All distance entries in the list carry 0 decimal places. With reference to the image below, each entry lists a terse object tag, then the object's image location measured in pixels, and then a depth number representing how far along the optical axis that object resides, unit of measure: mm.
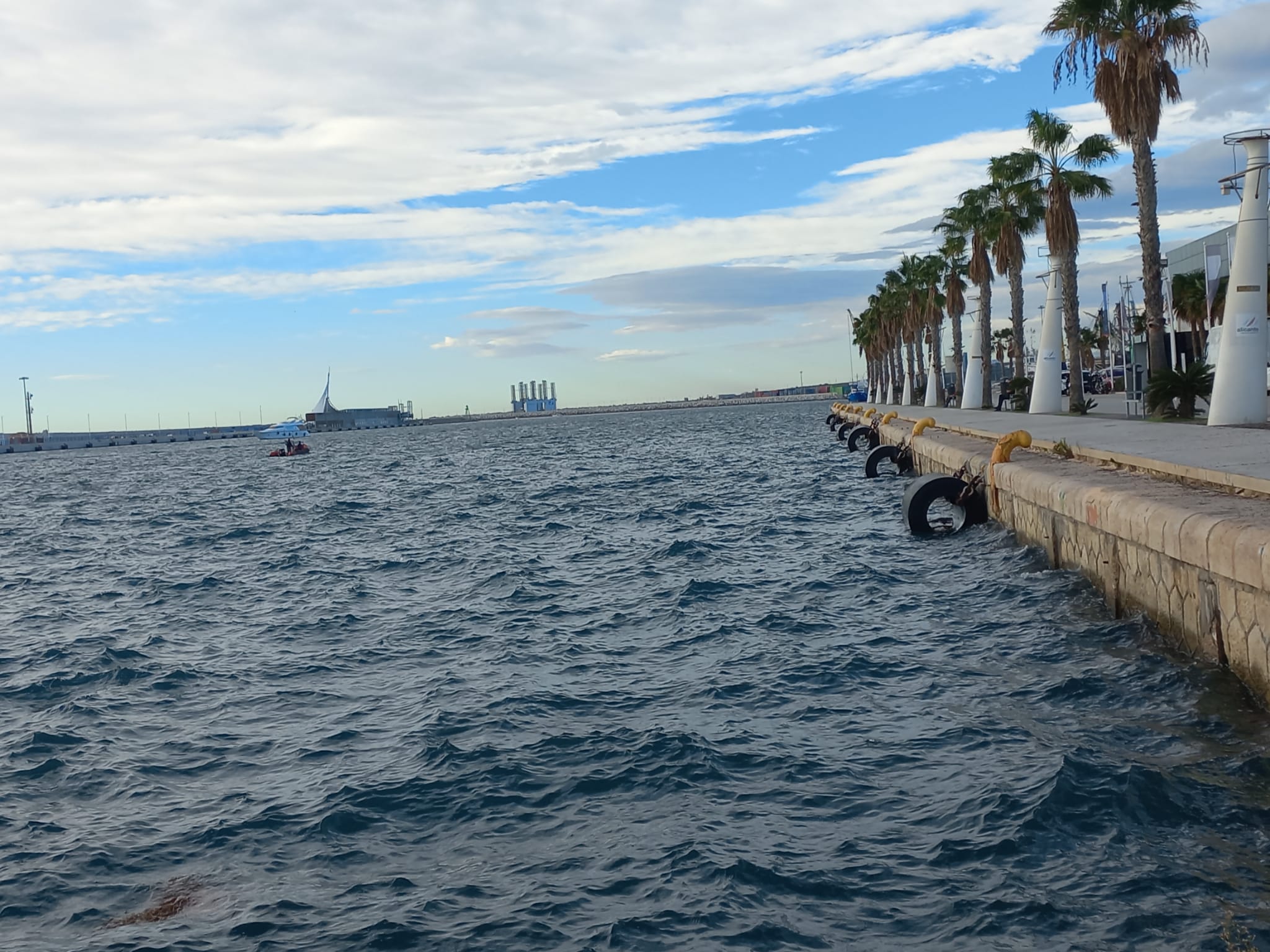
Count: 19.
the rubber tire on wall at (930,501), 21531
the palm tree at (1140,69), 28531
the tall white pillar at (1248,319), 22297
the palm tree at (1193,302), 60625
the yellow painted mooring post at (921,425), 35750
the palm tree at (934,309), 76500
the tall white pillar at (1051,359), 40406
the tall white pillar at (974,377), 60438
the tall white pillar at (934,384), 76375
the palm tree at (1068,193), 39156
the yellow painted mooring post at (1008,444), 21031
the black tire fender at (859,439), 50812
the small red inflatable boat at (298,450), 100681
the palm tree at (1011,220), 46969
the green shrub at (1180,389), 27656
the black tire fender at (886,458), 36344
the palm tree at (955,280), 66188
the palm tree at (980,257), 53781
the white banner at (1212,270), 36259
